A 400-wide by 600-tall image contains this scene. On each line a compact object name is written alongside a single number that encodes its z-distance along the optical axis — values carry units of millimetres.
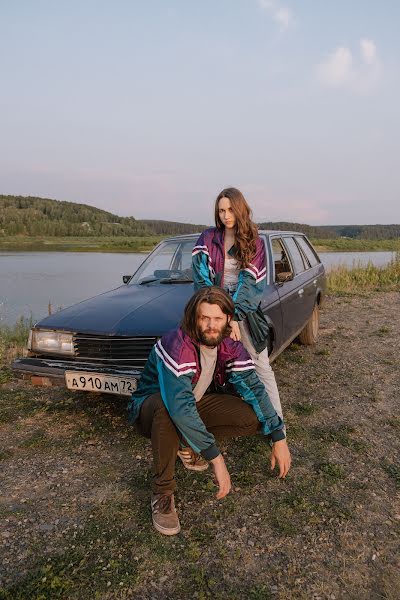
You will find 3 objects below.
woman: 3209
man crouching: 2344
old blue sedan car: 3434
